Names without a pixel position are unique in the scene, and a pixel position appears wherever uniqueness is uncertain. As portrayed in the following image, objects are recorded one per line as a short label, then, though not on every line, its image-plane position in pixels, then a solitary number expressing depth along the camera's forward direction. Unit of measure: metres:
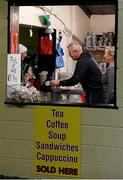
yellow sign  4.51
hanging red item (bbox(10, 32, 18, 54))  4.69
